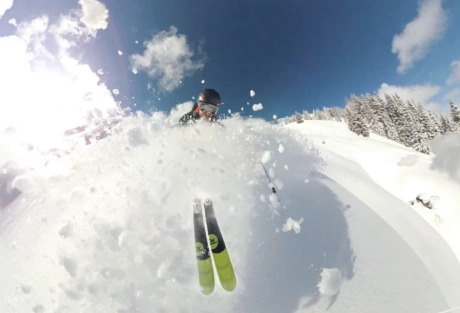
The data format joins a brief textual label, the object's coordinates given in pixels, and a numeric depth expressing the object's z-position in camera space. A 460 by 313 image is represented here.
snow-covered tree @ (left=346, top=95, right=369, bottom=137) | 49.25
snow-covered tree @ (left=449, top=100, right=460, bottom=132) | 38.47
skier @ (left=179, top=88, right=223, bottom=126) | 7.84
